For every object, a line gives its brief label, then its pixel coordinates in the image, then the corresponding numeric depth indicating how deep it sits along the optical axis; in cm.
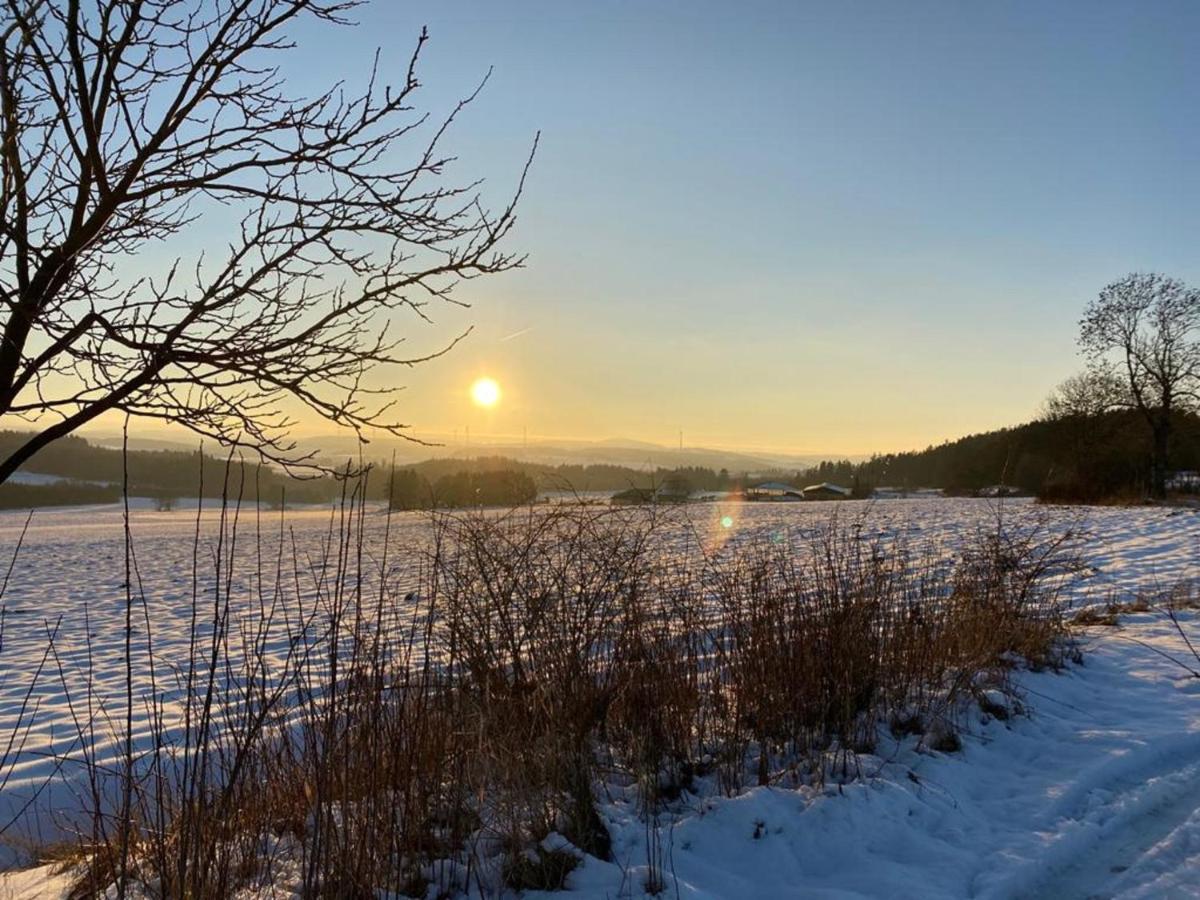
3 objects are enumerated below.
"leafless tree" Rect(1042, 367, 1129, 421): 2902
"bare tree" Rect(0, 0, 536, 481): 257
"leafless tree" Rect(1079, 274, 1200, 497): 2750
